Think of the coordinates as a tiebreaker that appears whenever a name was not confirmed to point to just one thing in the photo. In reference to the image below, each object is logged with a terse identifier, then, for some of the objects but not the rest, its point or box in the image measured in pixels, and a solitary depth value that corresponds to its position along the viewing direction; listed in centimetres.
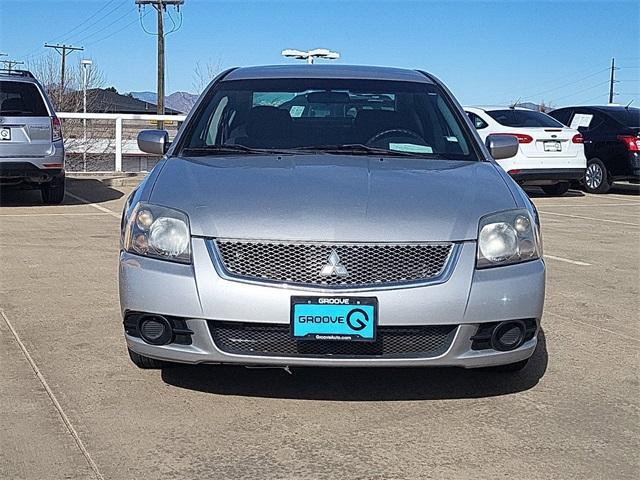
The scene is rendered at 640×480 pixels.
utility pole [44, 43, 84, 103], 6019
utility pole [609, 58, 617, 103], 6030
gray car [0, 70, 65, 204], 1105
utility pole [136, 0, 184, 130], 3328
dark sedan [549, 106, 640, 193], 1547
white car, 1441
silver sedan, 358
